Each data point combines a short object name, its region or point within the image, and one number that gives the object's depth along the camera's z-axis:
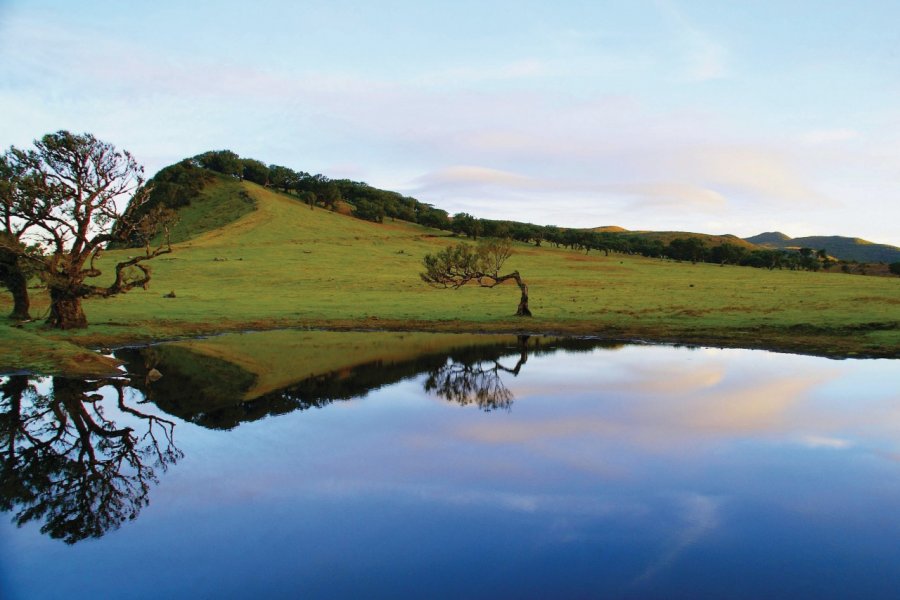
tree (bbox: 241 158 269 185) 151.88
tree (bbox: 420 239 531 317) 43.38
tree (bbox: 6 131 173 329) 30.05
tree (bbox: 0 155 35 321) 29.80
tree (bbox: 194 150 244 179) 147.12
